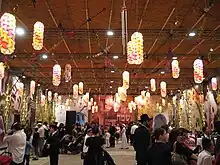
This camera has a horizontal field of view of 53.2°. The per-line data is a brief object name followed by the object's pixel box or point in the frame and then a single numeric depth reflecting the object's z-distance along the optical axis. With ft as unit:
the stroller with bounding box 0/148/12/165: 11.20
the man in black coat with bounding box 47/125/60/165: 18.94
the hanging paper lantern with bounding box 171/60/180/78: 26.56
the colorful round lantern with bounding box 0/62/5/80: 27.55
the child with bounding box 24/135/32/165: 22.47
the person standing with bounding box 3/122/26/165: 14.38
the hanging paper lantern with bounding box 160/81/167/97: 39.98
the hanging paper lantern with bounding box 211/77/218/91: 36.85
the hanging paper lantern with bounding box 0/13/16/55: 14.16
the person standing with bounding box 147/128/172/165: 9.69
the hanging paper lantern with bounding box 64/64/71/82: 28.60
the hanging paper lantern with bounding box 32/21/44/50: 17.03
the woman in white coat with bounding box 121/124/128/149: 42.42
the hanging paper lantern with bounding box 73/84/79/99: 42.40
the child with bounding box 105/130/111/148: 42.83
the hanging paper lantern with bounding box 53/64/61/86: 27.81
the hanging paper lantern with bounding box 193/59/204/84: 25.03
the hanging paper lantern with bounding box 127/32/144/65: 18.32
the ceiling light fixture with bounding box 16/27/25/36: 24.72
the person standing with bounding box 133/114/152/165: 15.46
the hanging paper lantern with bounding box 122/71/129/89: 31.06
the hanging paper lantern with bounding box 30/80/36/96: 40.37
